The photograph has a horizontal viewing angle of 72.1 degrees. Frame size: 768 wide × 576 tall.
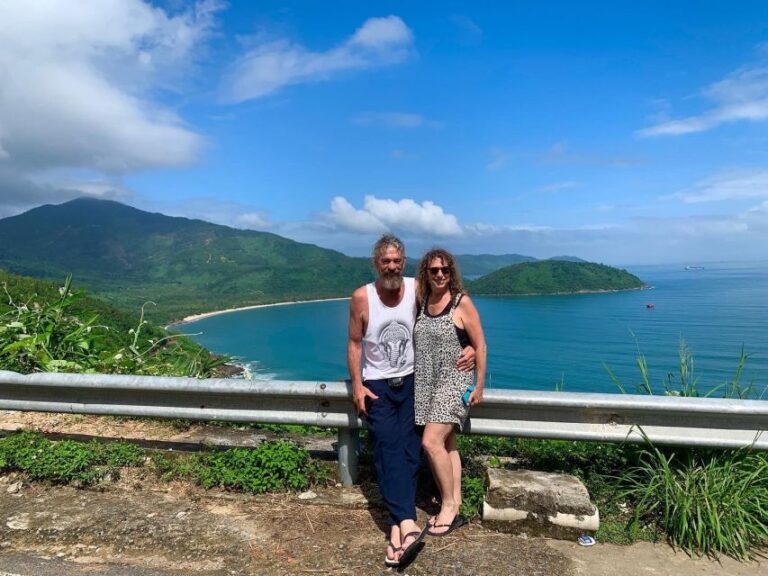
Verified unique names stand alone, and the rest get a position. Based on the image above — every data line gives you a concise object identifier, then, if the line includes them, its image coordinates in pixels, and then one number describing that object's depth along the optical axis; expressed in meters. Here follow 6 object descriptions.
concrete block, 2.86
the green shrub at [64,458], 3.50
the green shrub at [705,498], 2.74
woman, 3.05
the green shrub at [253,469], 3.41
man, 3.07
